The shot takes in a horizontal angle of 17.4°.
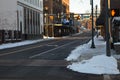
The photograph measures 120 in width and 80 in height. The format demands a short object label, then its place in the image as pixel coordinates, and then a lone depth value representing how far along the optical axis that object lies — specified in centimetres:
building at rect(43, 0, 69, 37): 11524
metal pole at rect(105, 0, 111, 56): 2070
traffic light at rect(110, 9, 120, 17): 2114
